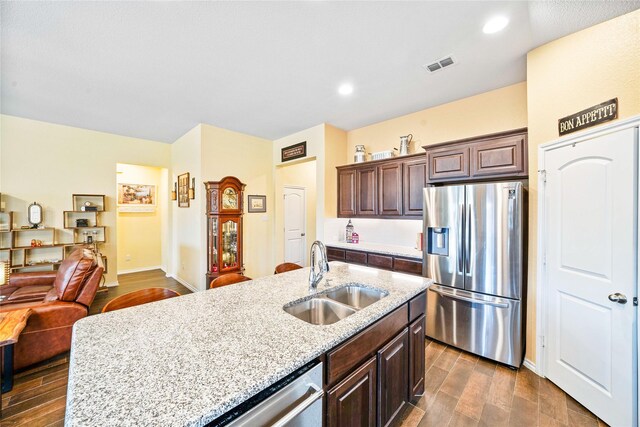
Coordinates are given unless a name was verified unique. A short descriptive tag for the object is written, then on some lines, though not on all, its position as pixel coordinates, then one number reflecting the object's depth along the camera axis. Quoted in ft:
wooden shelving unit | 12.75
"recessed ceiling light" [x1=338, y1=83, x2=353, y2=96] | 9.71
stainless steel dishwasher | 2.73
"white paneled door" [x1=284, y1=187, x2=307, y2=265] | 18.66
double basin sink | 5.39
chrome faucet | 5.98
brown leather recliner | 7.66
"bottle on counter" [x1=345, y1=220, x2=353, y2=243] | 14.29
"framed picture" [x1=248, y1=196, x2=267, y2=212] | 16.05
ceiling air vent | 8.02
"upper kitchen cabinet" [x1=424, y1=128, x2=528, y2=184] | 8.24
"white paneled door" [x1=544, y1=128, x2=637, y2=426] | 5.51
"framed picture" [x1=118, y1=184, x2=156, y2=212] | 19.57
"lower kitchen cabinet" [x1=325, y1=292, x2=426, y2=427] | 3.87
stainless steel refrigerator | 7.71
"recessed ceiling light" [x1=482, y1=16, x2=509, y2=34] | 6.39
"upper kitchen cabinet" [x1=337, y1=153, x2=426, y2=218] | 11.24
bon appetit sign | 6.02
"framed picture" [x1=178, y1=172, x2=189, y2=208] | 15.60
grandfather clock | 13.69
